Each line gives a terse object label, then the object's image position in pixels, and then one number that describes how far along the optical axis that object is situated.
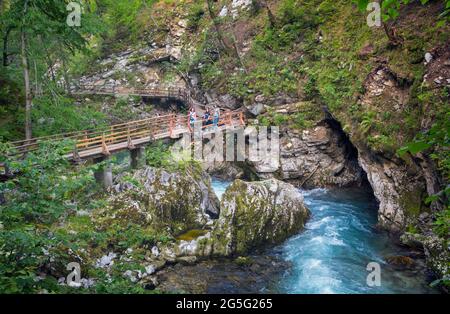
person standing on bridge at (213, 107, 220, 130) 20.77
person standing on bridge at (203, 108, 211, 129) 21.22
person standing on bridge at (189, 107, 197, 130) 20.14
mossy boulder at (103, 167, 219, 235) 13.23
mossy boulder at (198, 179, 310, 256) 12.91
